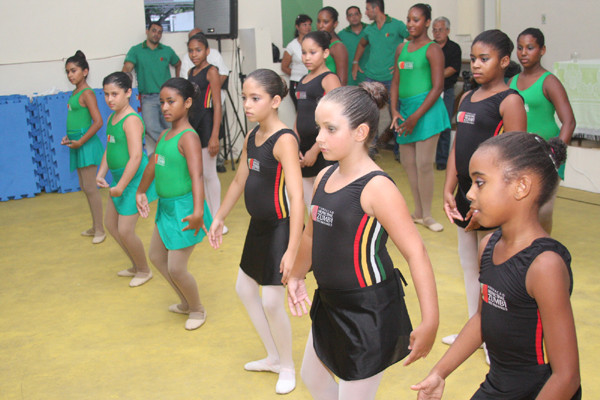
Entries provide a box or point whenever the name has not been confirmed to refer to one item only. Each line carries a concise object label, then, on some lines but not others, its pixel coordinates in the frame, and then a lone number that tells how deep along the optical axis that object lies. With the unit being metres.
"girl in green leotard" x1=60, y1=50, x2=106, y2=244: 5.39
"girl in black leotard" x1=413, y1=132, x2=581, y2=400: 1.62
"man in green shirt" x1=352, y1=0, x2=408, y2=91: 8.24
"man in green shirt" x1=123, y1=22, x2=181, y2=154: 8.08
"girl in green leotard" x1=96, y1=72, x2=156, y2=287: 4.29
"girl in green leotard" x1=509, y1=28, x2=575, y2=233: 3.85
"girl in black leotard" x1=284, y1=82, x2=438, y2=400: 2.09
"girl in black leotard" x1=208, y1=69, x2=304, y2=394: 2.99
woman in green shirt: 6.84
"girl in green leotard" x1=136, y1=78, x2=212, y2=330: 3.63
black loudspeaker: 8.09
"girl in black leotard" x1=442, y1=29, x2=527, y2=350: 3.21
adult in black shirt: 7.68
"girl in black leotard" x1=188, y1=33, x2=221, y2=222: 5.61
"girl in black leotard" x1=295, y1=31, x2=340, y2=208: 4.39
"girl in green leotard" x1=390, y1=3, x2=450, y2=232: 5.26
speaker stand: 8.33
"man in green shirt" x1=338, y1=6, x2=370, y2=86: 8.64
